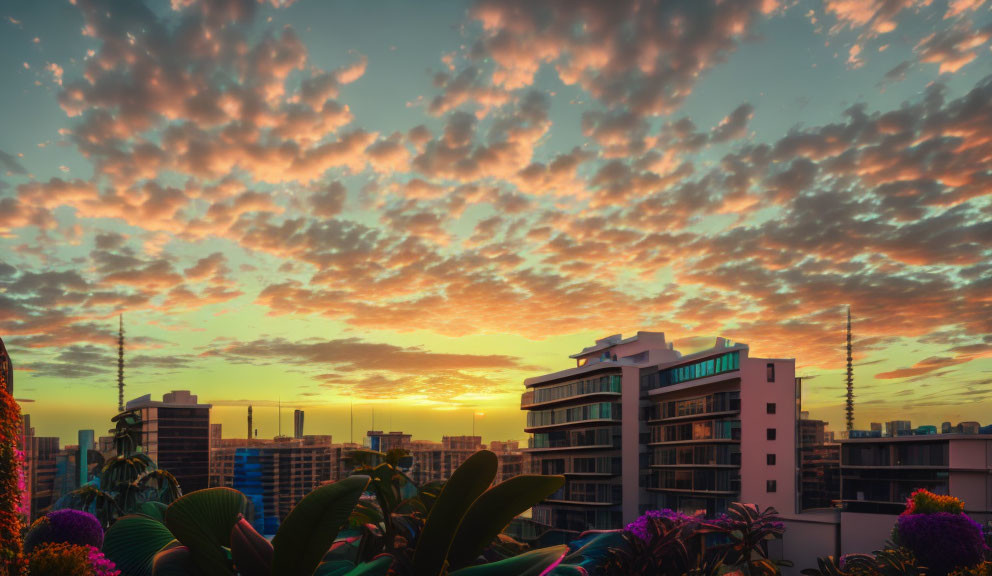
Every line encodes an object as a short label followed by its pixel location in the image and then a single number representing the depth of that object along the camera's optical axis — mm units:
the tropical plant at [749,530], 21188
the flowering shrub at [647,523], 15062
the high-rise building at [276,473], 179150
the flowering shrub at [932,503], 13906
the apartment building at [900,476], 41219
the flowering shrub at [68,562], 7672
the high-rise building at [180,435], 112938
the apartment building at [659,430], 51969
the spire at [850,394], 129750
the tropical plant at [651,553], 14391
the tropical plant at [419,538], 6586
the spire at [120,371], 128375
